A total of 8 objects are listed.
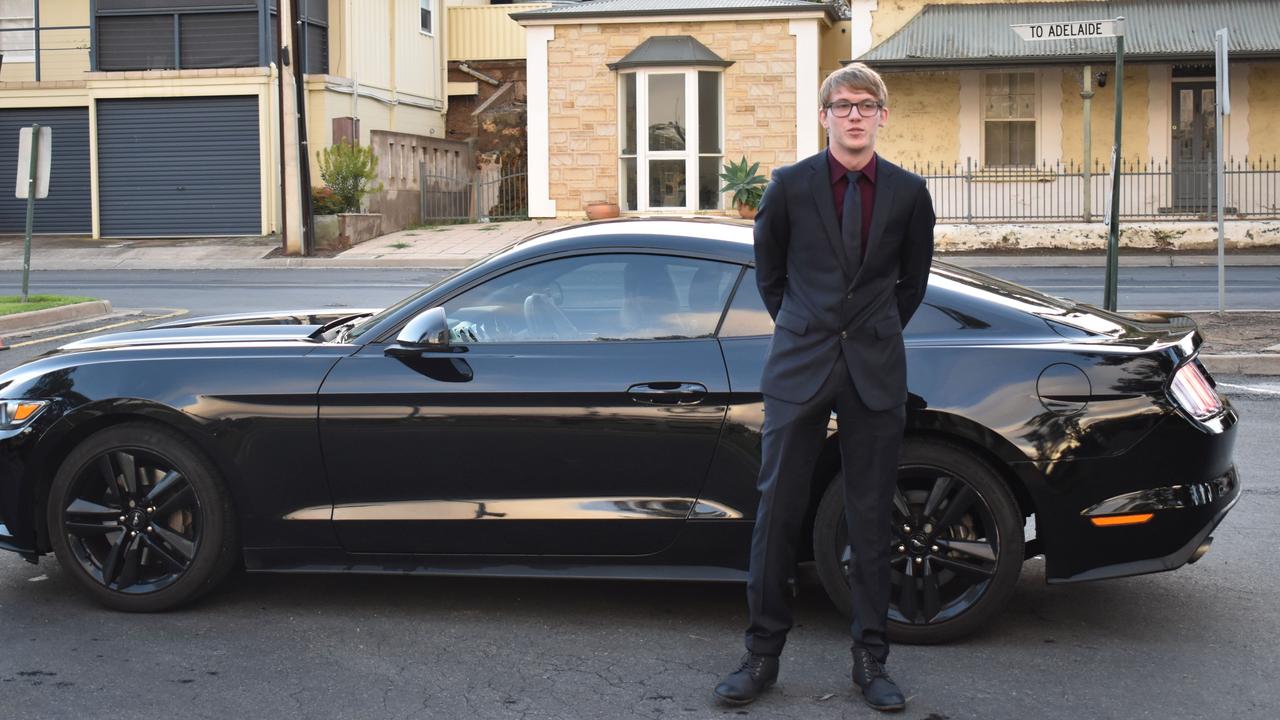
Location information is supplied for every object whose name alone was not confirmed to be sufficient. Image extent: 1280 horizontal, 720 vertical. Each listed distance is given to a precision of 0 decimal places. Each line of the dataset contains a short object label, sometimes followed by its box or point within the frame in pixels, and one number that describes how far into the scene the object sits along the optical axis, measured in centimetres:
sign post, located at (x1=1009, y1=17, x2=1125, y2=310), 1269
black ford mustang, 469
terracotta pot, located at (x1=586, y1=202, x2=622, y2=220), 2797
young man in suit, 407
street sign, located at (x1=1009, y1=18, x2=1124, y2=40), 1266
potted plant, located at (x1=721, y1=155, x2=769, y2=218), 2709
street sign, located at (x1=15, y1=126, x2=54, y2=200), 1688
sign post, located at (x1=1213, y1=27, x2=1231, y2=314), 1283
